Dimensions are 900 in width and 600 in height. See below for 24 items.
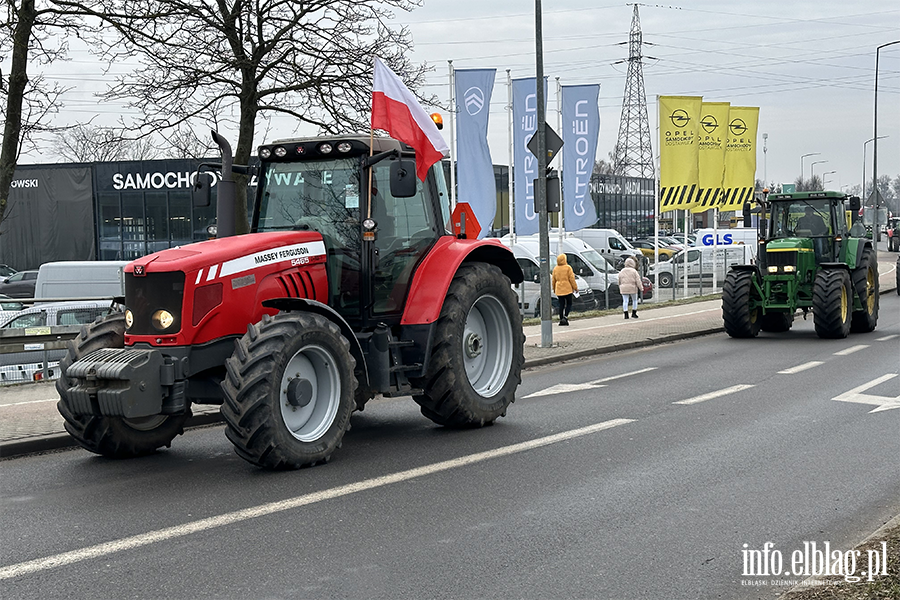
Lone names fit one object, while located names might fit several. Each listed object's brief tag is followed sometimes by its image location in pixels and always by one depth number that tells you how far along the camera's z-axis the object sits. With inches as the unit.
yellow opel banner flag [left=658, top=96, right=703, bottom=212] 1110.4
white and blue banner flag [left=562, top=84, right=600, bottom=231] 1178.0
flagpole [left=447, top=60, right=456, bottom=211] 1085.3
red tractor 294.5
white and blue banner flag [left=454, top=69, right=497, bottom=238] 1078.4
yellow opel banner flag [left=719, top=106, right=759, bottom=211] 1170.6
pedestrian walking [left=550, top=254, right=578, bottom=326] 916.6
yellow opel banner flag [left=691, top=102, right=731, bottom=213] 1144.8
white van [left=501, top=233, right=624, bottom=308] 1154.0
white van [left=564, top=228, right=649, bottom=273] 1827.0
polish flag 371.2
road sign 681.0
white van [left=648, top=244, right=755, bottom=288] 1412.4
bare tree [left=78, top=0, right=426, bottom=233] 690.8
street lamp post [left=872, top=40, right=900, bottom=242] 1828.2
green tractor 733.3
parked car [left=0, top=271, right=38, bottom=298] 1565.0
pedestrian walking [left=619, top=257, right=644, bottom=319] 957.2
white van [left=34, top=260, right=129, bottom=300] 922.1
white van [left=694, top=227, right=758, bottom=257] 1199.6
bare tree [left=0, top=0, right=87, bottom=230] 617.0
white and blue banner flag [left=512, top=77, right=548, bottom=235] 1102.4
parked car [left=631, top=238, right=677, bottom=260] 1828.7
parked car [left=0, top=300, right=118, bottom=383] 552.1
